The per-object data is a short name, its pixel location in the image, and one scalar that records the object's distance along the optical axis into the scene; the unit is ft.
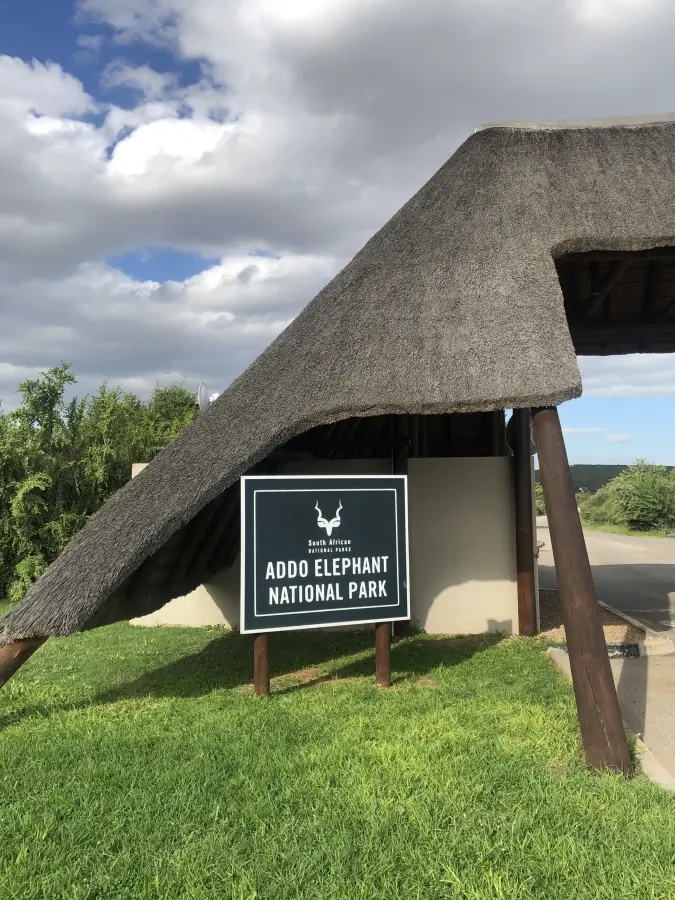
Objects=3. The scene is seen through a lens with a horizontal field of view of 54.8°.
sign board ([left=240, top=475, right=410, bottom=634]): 18.99
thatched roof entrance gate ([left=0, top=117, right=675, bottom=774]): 16.17
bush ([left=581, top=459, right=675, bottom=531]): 96.07
